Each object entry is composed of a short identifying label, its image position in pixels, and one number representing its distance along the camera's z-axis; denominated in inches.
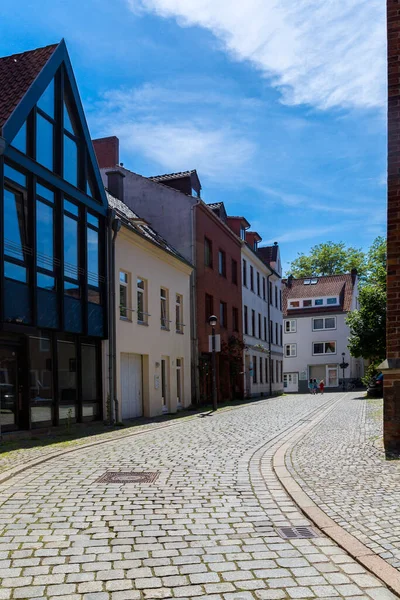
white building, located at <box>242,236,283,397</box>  1504.7
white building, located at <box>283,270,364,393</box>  2335.1
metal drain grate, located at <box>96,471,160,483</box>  312.3
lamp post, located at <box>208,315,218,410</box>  890.7
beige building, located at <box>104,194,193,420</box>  747.4
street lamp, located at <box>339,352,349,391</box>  2233.5
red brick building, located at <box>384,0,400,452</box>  387.9
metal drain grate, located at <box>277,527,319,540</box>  209.8
